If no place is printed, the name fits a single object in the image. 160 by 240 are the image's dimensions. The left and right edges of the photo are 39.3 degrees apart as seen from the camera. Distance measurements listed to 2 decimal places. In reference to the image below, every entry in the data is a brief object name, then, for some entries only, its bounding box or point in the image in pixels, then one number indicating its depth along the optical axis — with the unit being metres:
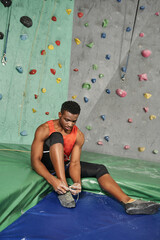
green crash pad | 1.22
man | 1.41
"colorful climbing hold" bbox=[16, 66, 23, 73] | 2.60
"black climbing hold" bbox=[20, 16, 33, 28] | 2.60
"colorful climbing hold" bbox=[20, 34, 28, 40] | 2.61
